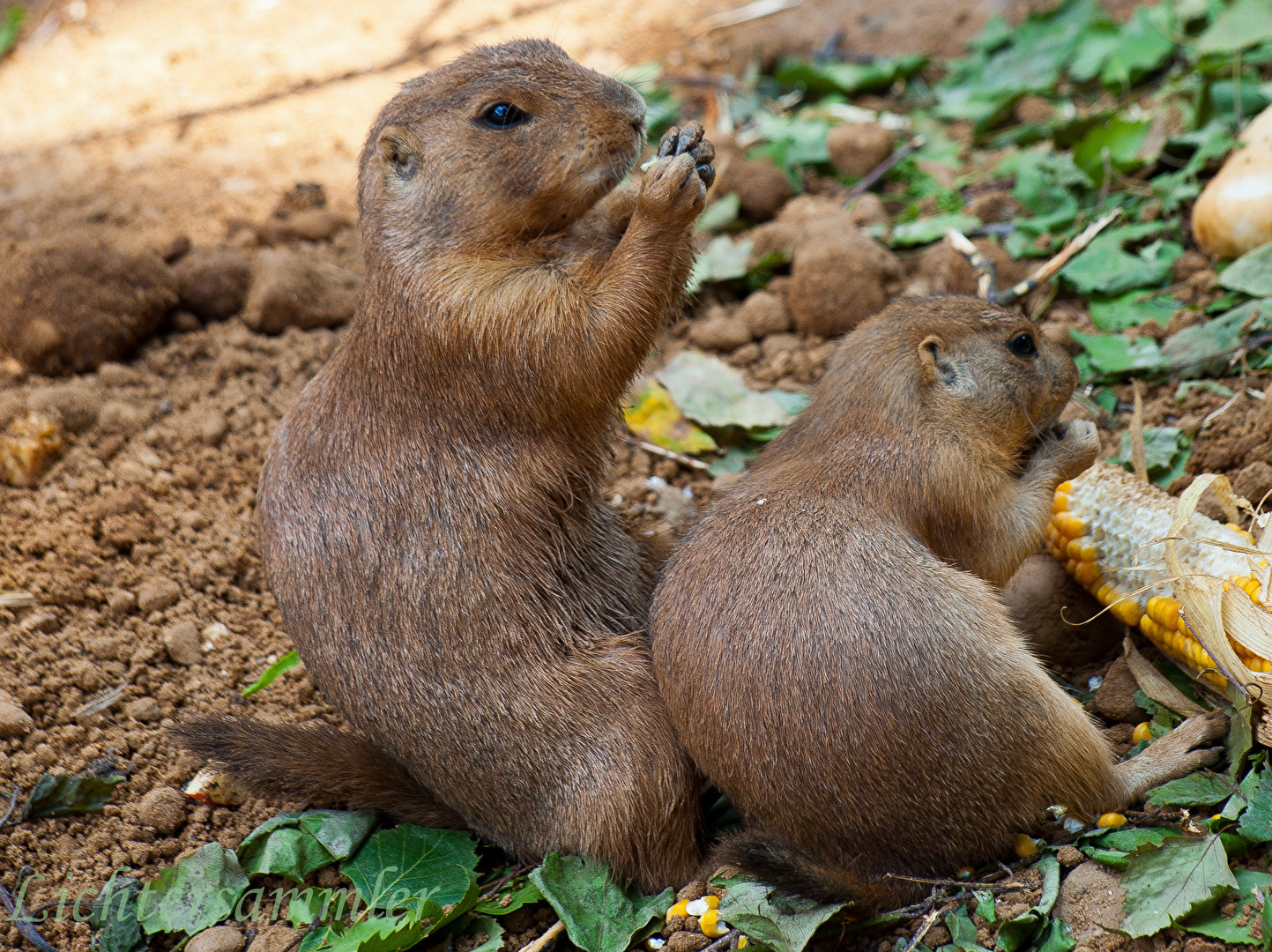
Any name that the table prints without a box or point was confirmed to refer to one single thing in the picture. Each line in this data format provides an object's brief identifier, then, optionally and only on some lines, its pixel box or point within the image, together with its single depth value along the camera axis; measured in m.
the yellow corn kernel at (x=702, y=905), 6.47
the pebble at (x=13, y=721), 7.79
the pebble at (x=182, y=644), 8.75
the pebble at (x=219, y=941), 6.59
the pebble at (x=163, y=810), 7.46
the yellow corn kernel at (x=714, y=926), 6.30
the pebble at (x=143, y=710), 8.25
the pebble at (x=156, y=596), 9.03
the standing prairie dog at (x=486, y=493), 6.87
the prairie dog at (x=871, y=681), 5.96
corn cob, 6.73
